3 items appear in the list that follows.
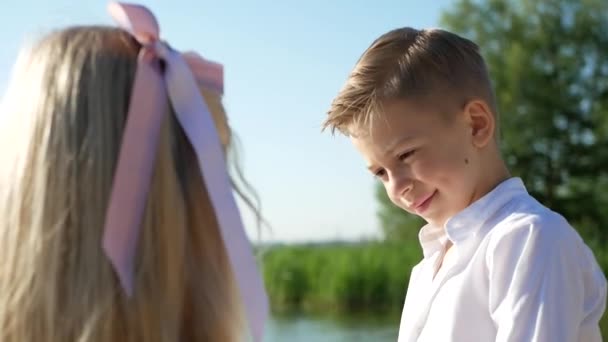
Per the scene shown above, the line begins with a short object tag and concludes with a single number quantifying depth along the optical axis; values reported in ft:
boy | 5.17
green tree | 62.69
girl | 3.98
